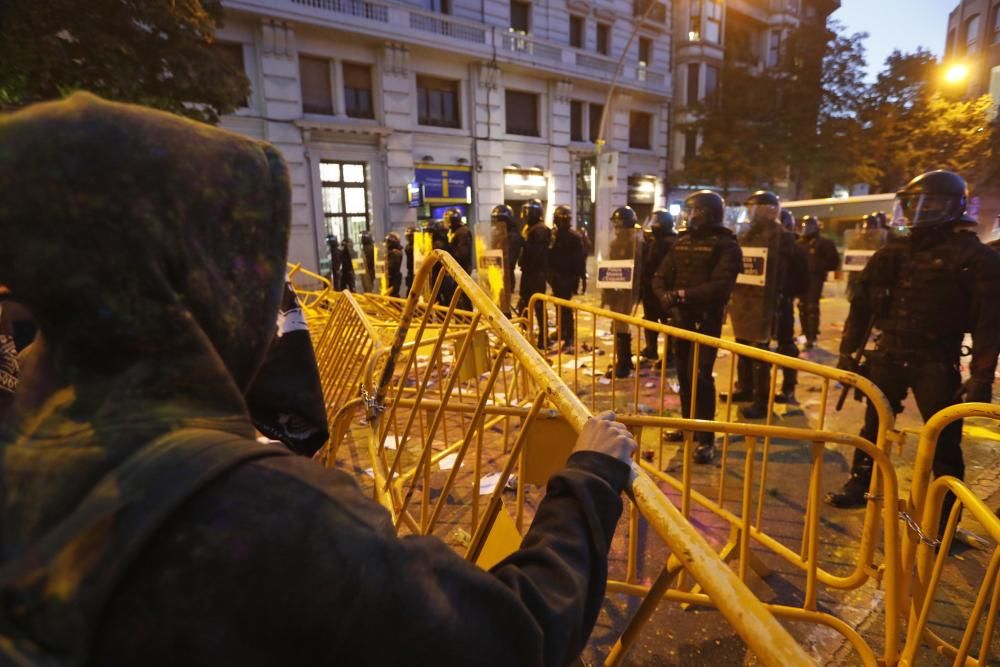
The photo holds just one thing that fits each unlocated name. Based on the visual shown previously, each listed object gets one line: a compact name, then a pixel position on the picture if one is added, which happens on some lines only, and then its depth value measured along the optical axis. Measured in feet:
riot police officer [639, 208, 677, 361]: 21.94
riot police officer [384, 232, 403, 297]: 36.96
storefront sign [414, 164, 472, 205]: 59.62
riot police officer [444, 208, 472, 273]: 31.53
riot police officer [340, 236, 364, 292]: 44.45
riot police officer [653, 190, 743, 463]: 13.61
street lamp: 46.91
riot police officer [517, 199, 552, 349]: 26.68
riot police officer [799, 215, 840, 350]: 25.61
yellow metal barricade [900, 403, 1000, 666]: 5.59
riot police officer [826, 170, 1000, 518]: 9.83
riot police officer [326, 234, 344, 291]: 47.67
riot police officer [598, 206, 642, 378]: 20.83
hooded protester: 2.04
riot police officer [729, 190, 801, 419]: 17.35
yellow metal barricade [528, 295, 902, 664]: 6.47
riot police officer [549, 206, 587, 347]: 26.32
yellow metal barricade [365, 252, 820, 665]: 3.15
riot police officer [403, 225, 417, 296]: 41.75
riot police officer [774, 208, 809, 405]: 20.45
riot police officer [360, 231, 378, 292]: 45.88
